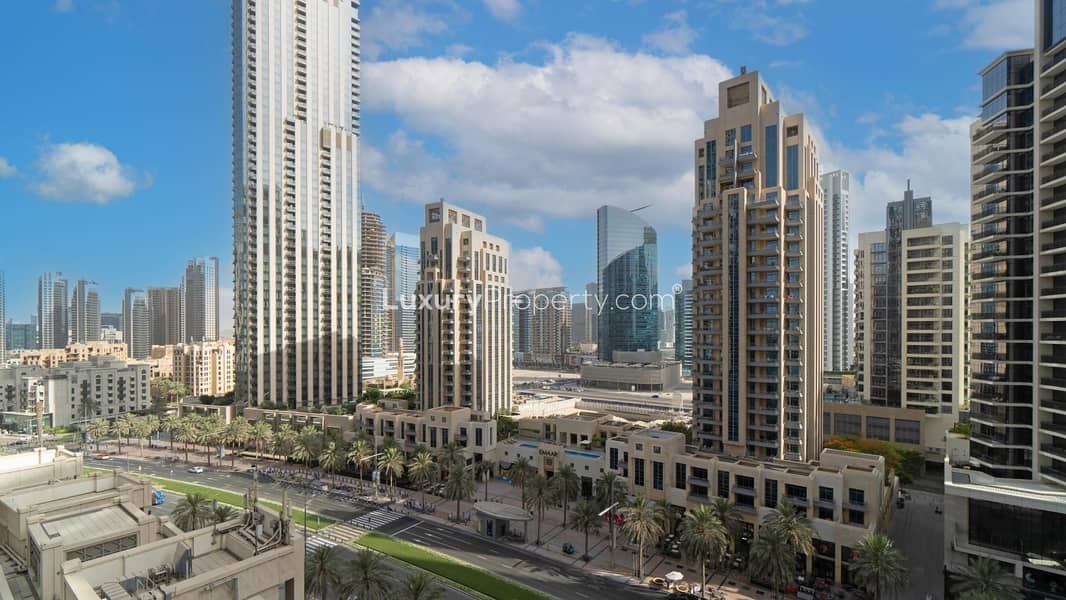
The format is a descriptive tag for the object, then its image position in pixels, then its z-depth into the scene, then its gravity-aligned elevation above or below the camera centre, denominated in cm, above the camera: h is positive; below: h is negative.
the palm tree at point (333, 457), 7688 -2347
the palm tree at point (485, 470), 7572 -2572
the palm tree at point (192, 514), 4844 -2062
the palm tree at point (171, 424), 10025 -2436
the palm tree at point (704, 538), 4472 -2080
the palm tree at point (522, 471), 6494 -2158
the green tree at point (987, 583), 3606 -2062
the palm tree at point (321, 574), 3772 -2004
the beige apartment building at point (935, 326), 8806 -435
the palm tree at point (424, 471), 6844 -2261
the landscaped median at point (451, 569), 4666 -2645
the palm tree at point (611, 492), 5550 -2072
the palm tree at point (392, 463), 7231 -2286
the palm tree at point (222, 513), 4728 -1980
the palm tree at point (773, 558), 4281 -2161
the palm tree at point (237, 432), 9275 -2361
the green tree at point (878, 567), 4069 -2131
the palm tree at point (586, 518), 5306 -2239
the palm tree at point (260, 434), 9162 -2384
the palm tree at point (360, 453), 7606 -2264
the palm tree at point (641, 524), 4844 -2119
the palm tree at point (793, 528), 4462 -2004
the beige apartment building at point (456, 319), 10169 -357
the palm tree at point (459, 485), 6347 -2280
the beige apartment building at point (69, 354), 16100 -1765
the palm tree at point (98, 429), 10162 -2544
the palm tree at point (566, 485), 5872 -2128
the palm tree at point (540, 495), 5772 -2177
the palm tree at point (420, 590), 3572 -2023
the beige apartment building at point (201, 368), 16512 -2176
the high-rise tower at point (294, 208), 11600 +2199
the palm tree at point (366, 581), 3772 -2059
